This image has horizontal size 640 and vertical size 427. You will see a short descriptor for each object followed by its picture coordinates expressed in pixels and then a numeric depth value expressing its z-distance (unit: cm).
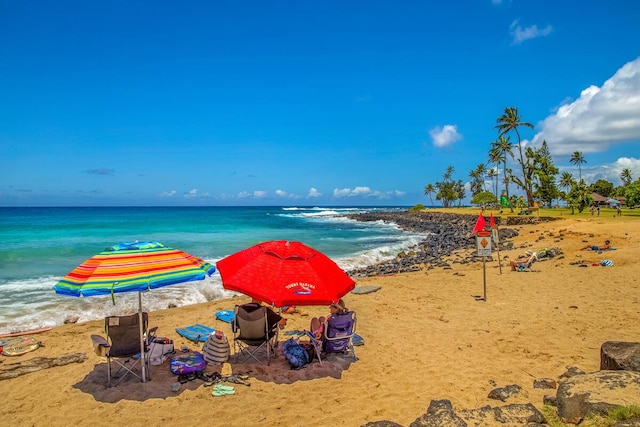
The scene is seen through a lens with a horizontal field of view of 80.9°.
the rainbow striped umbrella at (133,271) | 484
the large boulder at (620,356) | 479
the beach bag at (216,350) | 646
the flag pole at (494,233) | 1343
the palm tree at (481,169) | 9306
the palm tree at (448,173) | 10642
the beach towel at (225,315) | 942
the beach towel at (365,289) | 1212
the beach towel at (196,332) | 790
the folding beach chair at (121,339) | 569
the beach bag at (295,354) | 638
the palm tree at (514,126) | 5177
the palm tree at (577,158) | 8625
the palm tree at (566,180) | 7475
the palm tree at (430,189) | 11381
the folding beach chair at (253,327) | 632
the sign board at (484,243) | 1066
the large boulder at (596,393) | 379
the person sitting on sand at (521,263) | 1454
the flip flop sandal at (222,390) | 554
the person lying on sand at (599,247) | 1681
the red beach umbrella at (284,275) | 547
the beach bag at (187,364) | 608
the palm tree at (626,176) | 8938
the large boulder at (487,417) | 422
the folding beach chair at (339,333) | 664
